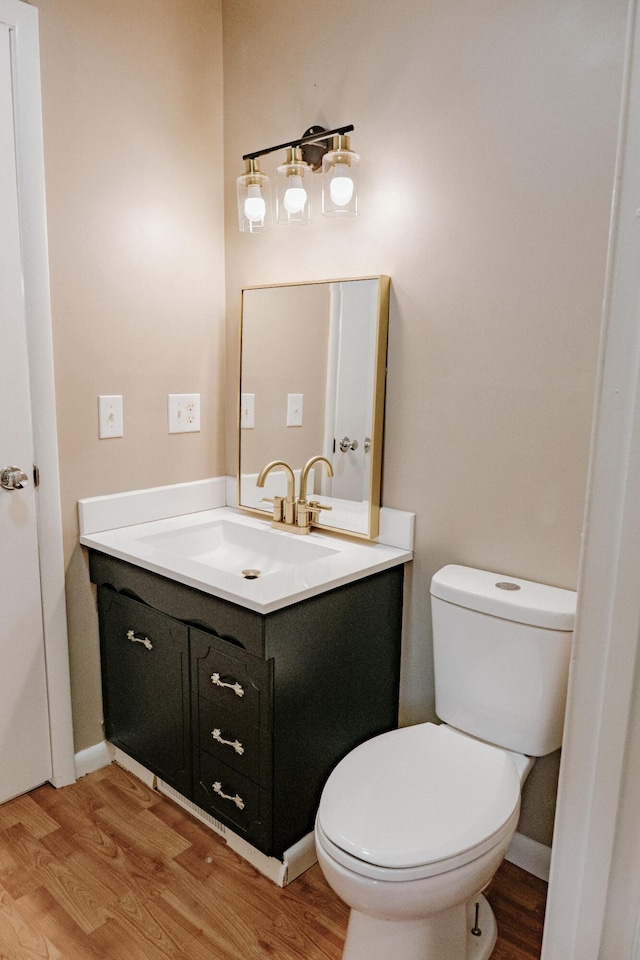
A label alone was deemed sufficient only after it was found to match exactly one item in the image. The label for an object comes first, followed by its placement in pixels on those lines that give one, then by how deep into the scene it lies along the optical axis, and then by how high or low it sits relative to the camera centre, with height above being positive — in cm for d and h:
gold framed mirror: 179 -2
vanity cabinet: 151 -79
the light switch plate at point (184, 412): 208 -11
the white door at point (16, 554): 166 -50
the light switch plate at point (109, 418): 190 -12
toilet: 117 -83
